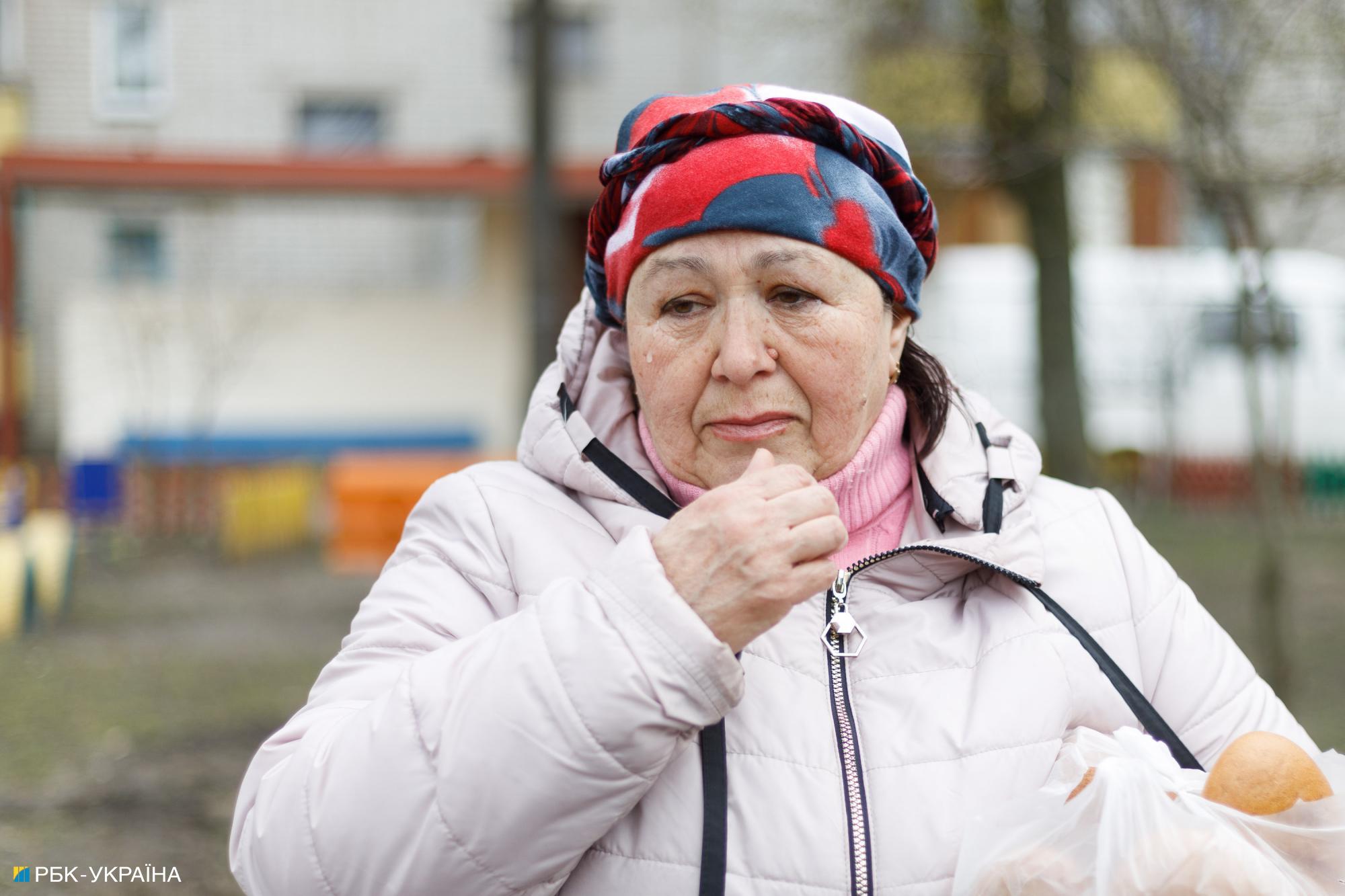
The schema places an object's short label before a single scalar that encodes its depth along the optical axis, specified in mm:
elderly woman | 1332
